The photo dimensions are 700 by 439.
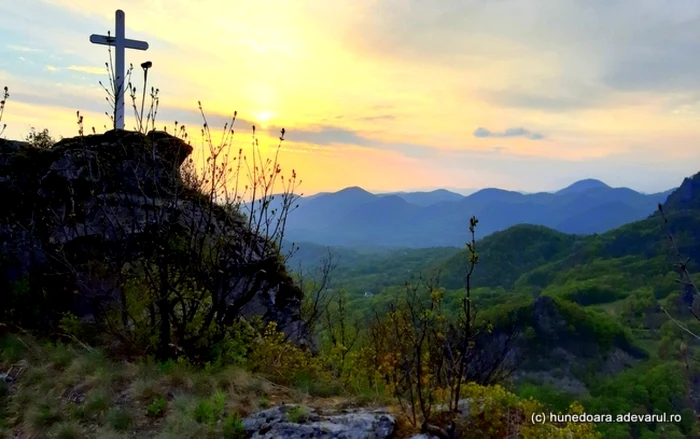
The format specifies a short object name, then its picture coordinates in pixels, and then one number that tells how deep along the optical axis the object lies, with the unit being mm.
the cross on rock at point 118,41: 9812
